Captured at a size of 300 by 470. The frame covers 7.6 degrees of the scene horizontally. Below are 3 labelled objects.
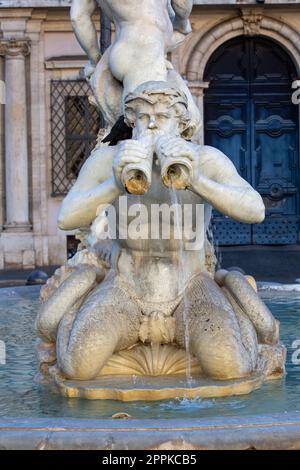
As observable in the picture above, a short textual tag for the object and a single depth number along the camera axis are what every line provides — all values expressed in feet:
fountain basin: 21.67
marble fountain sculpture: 27.25
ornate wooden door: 110.57
